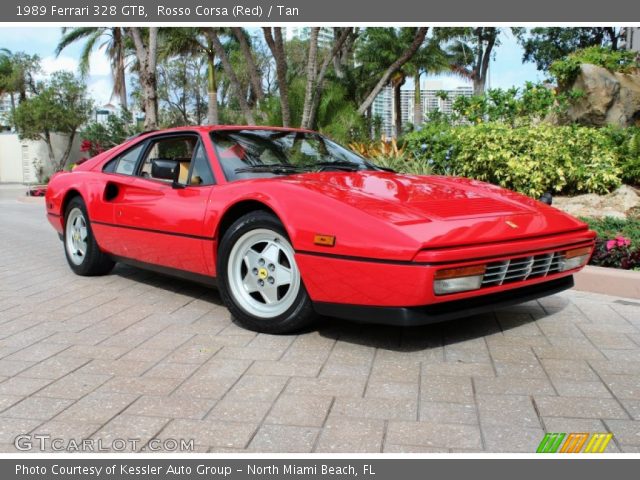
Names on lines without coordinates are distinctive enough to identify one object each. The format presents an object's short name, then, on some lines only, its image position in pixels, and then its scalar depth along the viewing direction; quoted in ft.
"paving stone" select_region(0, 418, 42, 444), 7.58
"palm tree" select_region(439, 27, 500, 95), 108.27
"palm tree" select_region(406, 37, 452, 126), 90.27
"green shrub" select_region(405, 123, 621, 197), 25.30
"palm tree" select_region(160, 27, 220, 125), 63.67
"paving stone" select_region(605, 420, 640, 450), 7.33
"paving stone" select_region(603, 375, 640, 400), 8.84
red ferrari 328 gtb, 9.63
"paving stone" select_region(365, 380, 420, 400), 8.84
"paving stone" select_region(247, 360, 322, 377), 9.78
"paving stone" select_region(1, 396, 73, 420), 8.25
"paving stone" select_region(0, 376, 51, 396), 9.11
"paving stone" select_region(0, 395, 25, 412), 8.57
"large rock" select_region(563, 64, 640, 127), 40.40
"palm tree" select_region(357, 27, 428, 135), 83.76
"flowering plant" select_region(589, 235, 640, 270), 15.60
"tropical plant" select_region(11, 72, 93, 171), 87.92
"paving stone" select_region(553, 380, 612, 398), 8.86
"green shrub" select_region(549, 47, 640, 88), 41.52
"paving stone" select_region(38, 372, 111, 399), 9.02
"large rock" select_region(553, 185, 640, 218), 24.14
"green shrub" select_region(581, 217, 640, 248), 16.06
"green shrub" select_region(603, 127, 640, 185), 27.89
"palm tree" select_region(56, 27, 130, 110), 97.50
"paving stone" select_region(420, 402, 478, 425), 7.98
